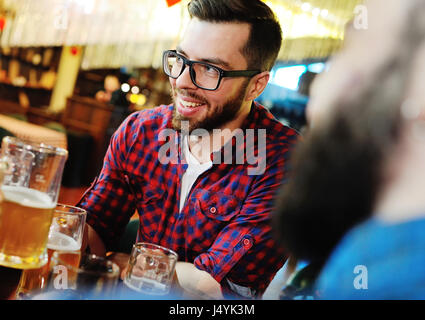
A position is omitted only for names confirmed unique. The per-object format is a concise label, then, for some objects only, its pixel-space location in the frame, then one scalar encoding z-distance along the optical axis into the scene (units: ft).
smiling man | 3.59
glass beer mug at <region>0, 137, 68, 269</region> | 2.17
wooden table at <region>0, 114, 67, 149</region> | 7.73
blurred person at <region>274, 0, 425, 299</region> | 1.95
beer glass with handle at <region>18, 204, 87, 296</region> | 2.34
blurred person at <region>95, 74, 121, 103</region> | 19.22
